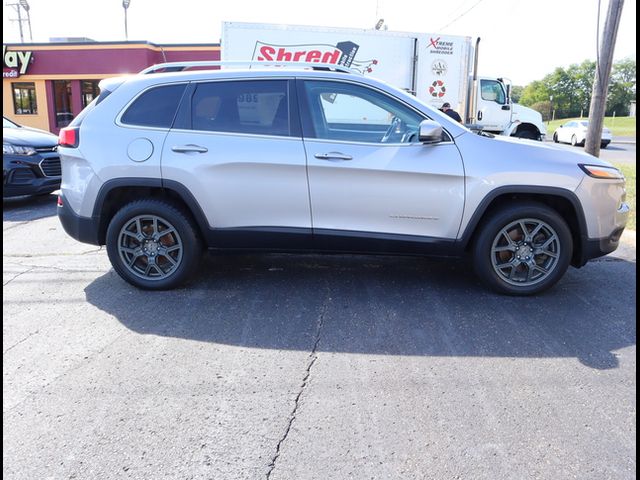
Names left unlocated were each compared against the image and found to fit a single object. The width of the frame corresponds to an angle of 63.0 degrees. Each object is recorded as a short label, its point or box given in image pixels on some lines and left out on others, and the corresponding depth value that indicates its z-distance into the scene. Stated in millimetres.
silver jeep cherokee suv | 4270
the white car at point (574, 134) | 27891
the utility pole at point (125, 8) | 37000
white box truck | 12648
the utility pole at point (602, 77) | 7465
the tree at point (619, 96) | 75588
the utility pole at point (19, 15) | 44334
